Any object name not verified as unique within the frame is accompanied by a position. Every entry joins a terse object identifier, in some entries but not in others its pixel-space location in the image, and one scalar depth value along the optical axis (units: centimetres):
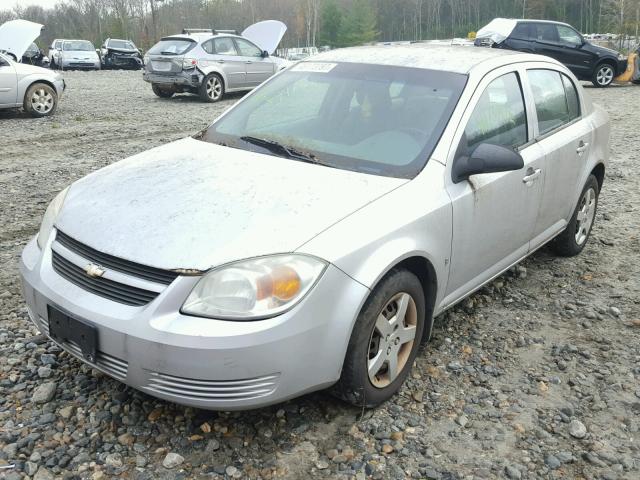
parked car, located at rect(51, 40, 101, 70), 2762
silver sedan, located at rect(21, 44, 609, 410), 243
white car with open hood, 1130
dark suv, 1825
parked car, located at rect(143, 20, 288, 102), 1451
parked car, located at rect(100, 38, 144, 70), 2991
